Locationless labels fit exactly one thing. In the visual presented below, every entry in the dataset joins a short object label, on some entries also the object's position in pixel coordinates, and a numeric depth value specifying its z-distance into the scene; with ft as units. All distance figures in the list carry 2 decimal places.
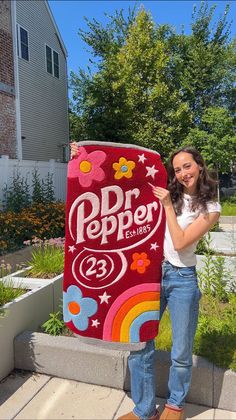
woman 7.32
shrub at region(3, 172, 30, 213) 25.83
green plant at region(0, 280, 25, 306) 10.92
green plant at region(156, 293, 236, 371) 9.00
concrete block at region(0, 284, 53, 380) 10.10
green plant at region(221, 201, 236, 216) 43.58
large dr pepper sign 7.70
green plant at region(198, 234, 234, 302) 12.91
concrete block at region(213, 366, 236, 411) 8.70
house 41.45
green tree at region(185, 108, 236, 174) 52.80
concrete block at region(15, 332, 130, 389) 9.59
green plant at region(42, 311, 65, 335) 10.98
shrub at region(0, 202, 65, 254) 22.35
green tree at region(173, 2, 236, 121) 58.75
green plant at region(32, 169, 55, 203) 28.25
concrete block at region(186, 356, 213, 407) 8.84
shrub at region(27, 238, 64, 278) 13.96
